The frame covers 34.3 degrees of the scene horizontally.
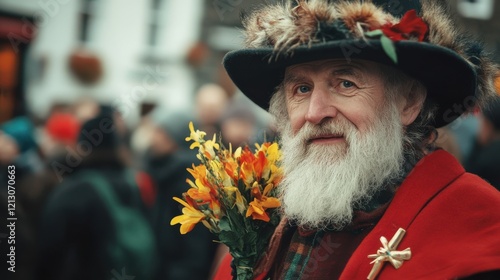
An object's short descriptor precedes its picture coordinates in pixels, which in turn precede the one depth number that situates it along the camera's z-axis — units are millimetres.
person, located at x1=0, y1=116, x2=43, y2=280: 5520
